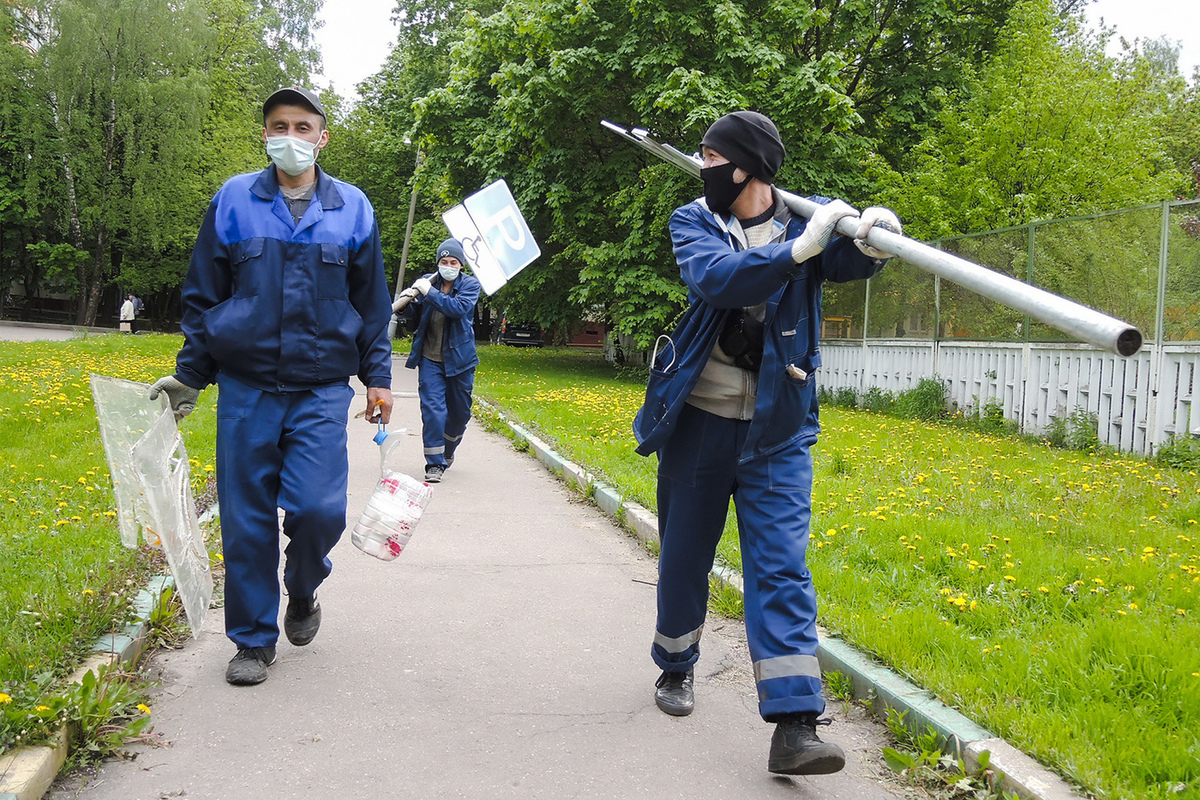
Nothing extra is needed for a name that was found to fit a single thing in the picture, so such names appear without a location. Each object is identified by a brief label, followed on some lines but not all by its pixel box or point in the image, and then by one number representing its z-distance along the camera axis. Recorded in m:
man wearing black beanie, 3.19
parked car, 47.19
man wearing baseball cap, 3.99
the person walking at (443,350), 9.11
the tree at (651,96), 18.86
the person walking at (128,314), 39.66
